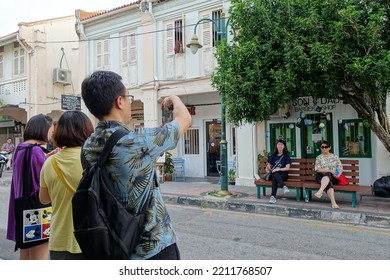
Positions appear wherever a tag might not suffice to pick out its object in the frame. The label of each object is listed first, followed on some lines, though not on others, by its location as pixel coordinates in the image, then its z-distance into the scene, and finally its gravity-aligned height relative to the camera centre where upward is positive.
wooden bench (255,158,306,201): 7.92 -0.74
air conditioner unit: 17.08 +3.92
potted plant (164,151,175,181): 12.40 -0.62
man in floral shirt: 1.58 +0.01
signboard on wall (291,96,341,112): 10.13 +1.32
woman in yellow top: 2.13 -0.19
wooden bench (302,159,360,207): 7.16 -0.77
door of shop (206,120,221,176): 13.30 +0.20
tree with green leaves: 6.30 +1.82
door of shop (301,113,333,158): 10.20 +0.47
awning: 18.44 +2.27
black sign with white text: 13.70 +2.07
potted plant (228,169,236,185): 11.44 -0.92
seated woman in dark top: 7.95 -0.41
